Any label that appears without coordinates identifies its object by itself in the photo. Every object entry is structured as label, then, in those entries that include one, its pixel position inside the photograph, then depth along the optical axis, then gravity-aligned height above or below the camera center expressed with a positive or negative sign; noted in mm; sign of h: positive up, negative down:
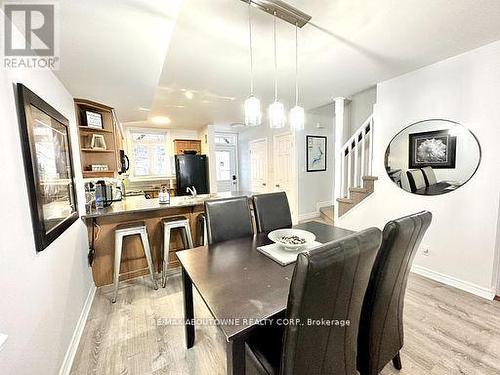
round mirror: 2184 +49
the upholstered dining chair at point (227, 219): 1847 -457
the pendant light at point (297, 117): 1764 +398
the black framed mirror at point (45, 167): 1181 +44
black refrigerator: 5250 -69
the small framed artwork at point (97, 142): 2885 +400
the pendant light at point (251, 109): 1601 +435
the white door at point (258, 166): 5656 +22
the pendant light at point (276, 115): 1690 +402
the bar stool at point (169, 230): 2480 -739
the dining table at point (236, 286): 885 -615
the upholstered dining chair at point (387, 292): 1069 -689
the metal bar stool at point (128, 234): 2221 -715
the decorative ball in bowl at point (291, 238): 1505 -551
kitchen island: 2408 -734
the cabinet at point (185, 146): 5641 +618
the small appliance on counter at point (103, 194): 2648 -282
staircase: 3166 -150
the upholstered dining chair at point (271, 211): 2135 -457
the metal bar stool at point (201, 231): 2861 -849
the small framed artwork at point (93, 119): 2729 +683
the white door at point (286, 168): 4659 -43
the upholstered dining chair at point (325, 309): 724 -537
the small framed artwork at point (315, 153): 4731 +270
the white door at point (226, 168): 6934 -21
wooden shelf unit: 2717 +447
